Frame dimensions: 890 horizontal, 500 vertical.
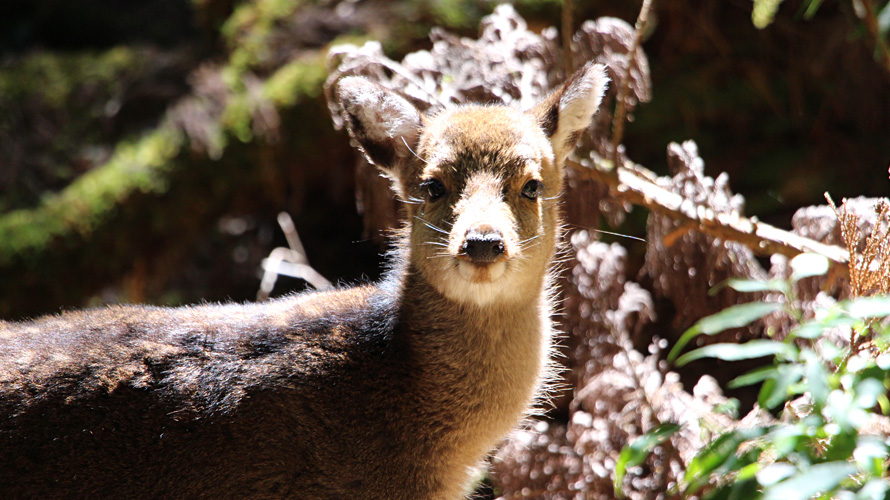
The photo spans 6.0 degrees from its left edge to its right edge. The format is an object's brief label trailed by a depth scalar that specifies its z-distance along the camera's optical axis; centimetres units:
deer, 805
